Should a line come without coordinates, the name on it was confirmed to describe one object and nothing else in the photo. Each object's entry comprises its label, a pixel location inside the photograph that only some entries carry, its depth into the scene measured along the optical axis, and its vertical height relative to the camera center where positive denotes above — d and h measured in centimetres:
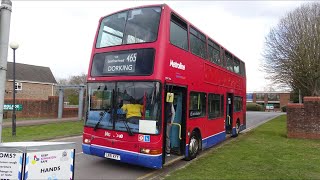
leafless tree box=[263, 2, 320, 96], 2812 +514
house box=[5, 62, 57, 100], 4375 +293
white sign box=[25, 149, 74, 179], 411 -88
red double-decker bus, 774 +40
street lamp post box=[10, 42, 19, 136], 1556 -87
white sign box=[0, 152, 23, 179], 408 -85
